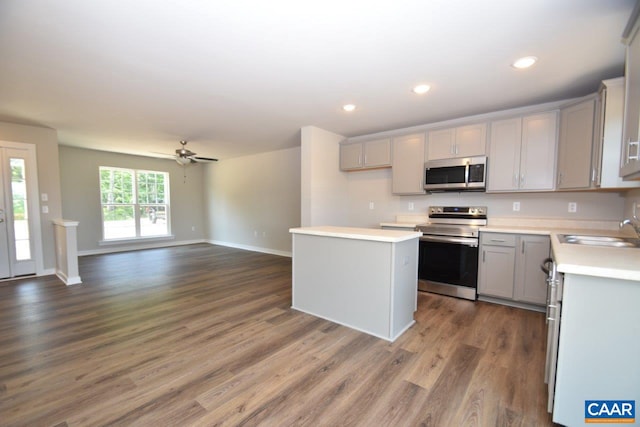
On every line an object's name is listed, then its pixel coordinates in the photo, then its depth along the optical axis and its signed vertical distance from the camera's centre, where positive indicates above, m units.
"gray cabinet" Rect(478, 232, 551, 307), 3.01 -0.76
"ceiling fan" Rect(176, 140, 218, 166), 4.85 +0.75
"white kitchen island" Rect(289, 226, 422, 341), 2.47 -0.75
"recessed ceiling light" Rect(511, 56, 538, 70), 2.24 +1.14
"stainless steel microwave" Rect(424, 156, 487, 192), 3.45 +0.33
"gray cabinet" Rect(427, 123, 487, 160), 3.46 +0.75
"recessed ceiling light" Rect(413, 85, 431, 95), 2.78 +1.13
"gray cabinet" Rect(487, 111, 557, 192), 3.06 +0.54
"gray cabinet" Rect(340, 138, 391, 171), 4.27 +0.71
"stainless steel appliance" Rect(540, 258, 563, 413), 1.52 -0.75
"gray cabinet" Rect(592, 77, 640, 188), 2.33 +0.58
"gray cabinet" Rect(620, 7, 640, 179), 1.58 +0.59
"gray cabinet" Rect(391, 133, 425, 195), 3.93 +0.51
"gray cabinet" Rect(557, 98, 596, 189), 2.70 +0.56
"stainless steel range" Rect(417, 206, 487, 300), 3.39 -0.66
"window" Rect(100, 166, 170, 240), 6.68 -0.12
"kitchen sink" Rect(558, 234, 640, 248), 2.08 -0.33
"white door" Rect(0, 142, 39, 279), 4.23 -0.21
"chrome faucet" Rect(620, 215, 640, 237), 2.09 -0.18
